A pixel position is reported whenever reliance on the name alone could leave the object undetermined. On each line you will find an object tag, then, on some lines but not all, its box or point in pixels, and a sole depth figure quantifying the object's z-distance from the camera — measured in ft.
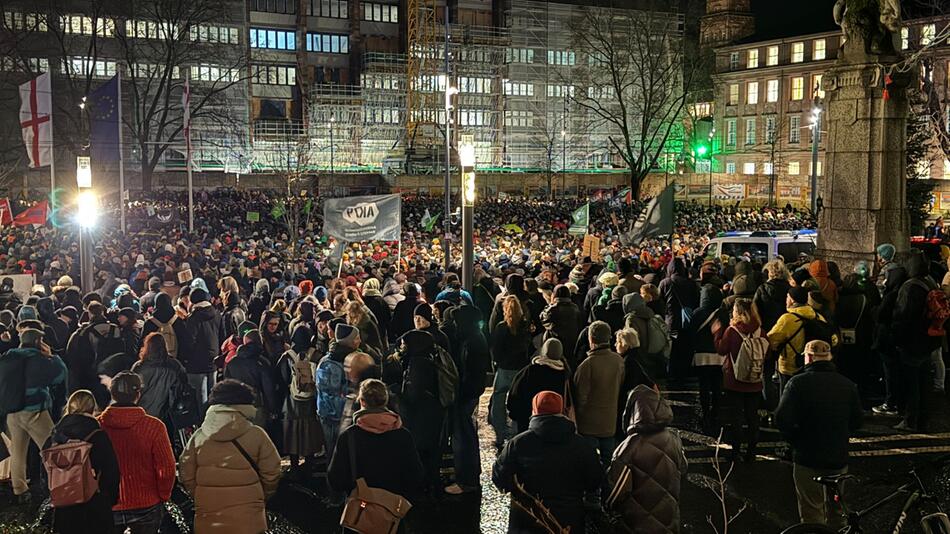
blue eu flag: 64.18
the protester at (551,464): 17.29
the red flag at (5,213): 75.41
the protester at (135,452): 18.70
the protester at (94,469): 17.95
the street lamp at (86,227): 48.06
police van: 62.85
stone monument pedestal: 47.98
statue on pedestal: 47.39
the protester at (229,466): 17.92
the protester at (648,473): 17.93
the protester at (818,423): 20.48
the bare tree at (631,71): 178.60
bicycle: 17.20
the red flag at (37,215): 68.59
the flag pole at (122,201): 76.22
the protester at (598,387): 24.07
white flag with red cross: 59.72
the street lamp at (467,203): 44.29
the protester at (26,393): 25.99
